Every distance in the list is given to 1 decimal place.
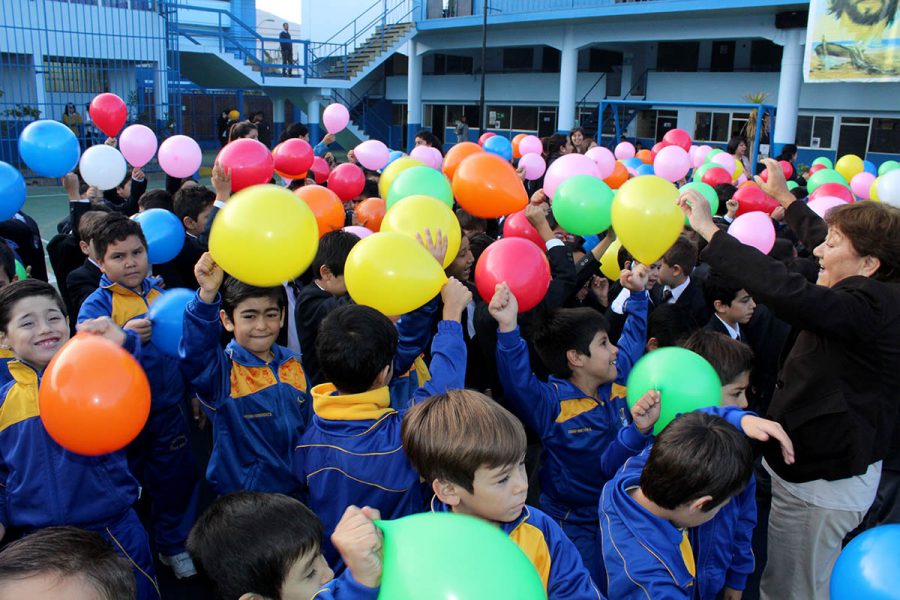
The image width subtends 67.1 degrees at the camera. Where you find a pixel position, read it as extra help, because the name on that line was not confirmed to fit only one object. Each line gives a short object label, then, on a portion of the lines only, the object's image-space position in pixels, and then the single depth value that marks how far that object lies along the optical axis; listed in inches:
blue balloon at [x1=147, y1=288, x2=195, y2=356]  94.0
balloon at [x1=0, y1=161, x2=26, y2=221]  145.3
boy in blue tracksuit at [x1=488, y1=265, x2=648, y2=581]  88.7
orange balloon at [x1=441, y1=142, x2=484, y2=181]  195.6
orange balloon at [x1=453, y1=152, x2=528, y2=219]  145.6
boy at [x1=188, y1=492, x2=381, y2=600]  58.4
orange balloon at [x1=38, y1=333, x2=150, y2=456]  67.9
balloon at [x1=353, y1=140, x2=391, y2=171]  249.9
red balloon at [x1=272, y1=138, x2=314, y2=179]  202.7
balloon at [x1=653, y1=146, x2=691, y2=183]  232.1
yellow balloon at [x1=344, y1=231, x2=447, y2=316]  90.0
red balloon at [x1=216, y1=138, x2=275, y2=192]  154.3
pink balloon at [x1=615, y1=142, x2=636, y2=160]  335.9
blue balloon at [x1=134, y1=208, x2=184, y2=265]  131.6
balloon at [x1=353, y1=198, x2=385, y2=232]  171.3
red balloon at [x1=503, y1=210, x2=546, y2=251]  154.6
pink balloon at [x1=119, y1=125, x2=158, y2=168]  211.0
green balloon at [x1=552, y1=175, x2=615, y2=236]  142.9
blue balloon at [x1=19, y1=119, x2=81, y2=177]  182.4
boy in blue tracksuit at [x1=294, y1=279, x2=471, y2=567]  74.8
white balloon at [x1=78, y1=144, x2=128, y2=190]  182.4
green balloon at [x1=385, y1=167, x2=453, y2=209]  147.2
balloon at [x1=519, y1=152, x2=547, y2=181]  236.2
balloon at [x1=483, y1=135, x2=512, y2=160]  269.4
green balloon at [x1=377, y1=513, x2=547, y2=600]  37.5
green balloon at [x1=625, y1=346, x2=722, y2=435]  79.5
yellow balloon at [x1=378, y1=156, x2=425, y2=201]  182.9
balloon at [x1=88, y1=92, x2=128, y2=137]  245.4
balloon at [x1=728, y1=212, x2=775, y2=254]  139.6
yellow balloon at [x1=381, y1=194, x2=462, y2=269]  111.1
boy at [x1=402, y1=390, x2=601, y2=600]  56.8
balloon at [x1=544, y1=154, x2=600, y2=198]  181.8
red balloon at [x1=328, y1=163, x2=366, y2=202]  204.8
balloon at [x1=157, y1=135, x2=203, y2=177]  197.0
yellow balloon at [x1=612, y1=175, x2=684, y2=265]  111.9
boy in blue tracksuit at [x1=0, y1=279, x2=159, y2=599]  75.1
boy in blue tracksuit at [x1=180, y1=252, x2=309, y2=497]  87.8
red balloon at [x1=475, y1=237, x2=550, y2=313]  101.8
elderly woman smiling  73.0
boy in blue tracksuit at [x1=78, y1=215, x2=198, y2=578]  107.7
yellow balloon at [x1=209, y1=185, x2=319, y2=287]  86.0
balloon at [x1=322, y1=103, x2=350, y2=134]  307.6
